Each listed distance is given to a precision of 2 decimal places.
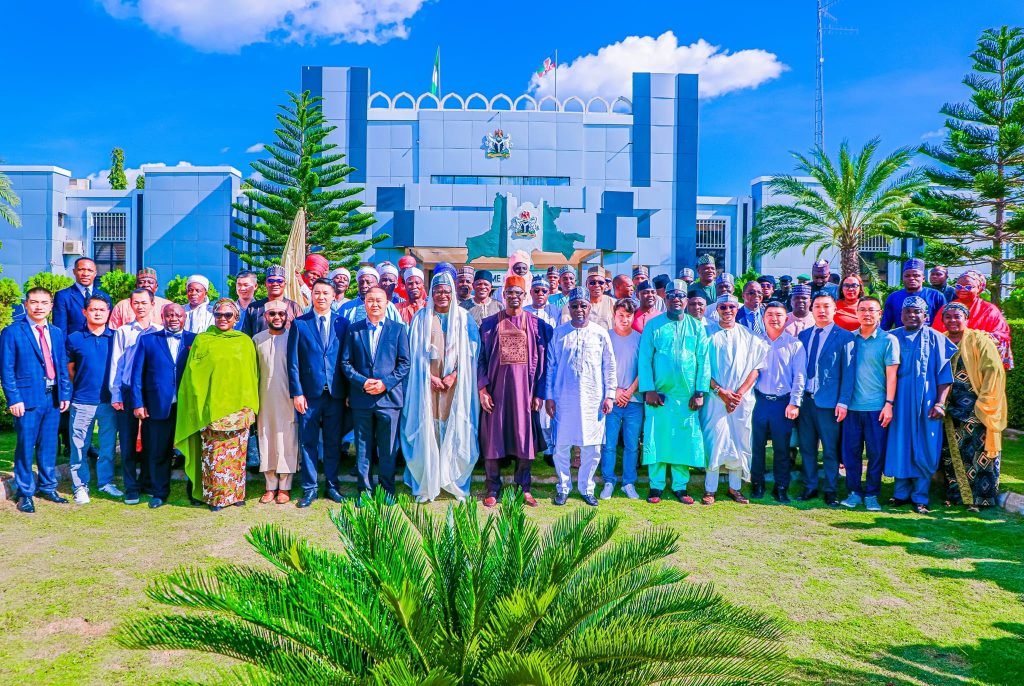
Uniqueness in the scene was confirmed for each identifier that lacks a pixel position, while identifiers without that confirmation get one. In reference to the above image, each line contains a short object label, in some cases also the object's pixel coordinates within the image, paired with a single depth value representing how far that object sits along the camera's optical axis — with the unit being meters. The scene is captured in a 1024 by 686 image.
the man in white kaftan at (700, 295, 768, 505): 5.30
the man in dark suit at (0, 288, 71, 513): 4.84
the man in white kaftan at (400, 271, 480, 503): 5.25
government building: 28.69
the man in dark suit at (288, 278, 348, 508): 5.06
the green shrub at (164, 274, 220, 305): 19.30
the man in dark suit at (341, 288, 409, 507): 5.10
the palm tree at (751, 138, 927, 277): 17.89
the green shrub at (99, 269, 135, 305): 21.06
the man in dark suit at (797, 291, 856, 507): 5.21
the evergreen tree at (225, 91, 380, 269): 21.59
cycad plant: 1.91
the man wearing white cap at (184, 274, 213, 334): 6.06
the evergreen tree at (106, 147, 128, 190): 34.97
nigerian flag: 29.56
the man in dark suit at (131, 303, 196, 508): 5.05
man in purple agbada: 5.21
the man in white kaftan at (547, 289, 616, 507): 5.18
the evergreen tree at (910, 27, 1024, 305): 13.95
